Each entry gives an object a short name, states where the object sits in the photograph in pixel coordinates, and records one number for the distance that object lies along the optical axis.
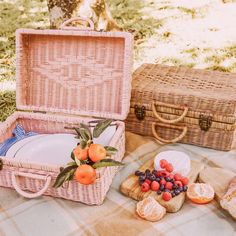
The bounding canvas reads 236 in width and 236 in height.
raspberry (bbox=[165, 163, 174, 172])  1.85
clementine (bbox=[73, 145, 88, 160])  1.64
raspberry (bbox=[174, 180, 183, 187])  1.79
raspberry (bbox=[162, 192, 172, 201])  1.72
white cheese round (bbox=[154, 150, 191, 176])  1.88
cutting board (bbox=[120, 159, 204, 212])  1.72
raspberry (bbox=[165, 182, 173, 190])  1.77
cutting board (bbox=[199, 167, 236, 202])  1.80
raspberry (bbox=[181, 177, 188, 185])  1.81
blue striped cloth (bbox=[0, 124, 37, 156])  1.99
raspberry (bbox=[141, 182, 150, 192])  1.79
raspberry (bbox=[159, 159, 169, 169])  1.86
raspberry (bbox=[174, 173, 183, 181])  1.81
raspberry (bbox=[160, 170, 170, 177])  1.82
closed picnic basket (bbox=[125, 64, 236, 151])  2.15
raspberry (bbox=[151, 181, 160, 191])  1.78
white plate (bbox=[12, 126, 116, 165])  1.92
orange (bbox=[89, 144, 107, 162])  1.62
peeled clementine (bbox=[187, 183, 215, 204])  1.75
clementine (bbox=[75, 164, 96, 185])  1.57
